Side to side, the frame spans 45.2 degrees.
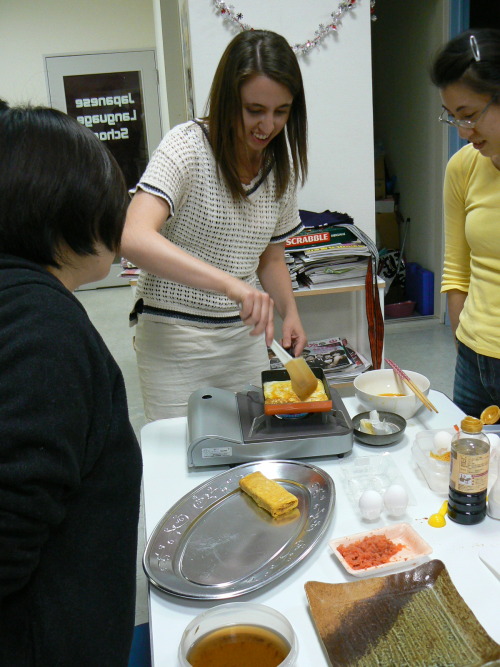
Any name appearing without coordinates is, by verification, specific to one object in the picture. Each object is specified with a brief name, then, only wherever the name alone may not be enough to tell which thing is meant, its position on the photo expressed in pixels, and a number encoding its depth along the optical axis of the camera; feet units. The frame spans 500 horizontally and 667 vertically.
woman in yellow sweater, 4.27
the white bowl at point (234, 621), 2.59
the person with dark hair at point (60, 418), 2.10
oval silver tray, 3.03
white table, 2.76
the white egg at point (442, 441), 4.04
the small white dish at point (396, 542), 3.04
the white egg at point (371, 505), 3.44
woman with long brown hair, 4.49
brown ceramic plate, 2.52
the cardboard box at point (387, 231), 15.34
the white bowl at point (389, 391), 4.60
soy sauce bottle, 3.26
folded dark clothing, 8.60
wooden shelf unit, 9.27
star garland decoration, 7.99
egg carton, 3.74
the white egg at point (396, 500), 3.46
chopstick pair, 4.57
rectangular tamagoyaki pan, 4.16
